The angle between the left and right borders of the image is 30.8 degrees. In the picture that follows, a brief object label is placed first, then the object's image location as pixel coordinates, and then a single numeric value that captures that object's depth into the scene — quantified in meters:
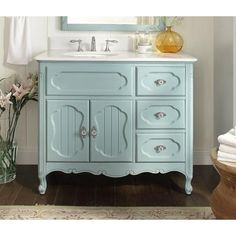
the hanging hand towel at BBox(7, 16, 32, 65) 3.29
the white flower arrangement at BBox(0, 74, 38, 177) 3.03
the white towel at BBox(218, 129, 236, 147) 1.64
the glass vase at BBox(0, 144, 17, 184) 3.04
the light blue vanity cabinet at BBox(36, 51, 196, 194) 2.66
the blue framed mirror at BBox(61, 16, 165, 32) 3.36
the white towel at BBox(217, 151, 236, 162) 1.65
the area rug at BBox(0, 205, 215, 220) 2.39
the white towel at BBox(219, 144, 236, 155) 1.65
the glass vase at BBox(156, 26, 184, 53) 3.12
